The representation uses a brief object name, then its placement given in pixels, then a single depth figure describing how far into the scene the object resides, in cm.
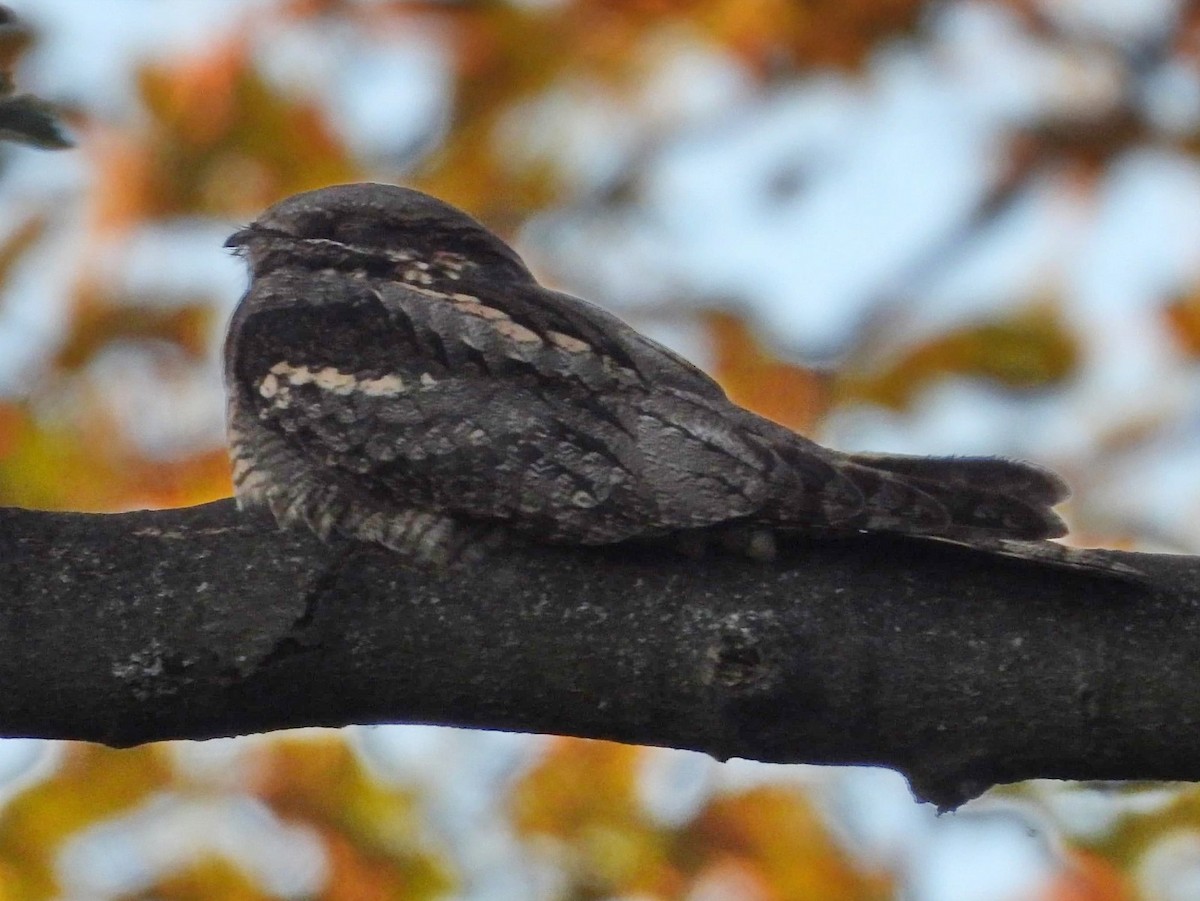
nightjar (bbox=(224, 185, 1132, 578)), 477
